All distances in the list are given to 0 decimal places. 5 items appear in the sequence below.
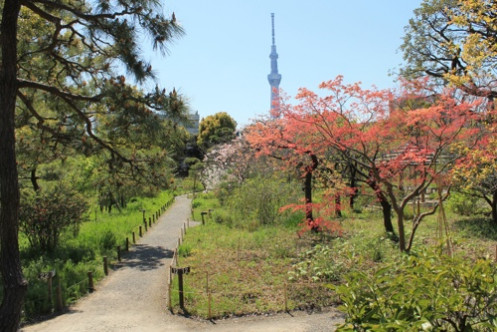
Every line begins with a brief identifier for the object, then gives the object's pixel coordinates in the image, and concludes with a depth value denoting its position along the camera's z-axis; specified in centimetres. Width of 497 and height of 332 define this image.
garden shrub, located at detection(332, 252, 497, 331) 214
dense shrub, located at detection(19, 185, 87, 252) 1069
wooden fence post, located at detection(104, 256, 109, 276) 987
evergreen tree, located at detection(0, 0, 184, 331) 530
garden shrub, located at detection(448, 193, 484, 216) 1514
